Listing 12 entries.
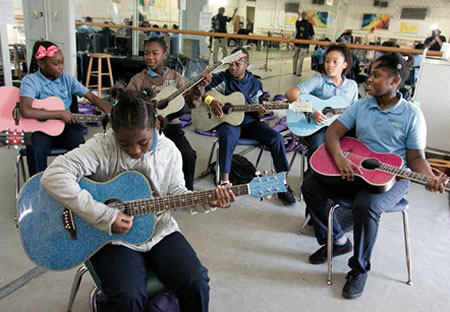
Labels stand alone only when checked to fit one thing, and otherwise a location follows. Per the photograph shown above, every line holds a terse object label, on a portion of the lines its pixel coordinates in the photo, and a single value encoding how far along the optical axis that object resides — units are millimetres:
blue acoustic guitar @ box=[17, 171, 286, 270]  1399
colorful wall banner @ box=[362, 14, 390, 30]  7189
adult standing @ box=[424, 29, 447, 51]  5249
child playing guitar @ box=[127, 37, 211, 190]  2844
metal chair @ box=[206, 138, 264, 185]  2941
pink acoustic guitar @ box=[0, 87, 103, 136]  2439
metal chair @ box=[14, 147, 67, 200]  2460
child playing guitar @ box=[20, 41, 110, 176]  2416
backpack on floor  3230
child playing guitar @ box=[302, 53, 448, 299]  1946
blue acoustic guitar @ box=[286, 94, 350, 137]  2910
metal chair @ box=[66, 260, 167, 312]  1352
